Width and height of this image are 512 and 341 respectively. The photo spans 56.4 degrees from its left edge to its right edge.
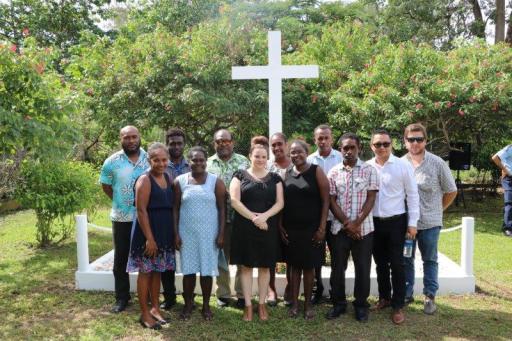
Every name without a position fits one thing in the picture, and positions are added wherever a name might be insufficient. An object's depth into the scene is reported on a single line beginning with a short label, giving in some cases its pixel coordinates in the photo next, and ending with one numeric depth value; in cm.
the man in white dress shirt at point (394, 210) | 402
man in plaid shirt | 396
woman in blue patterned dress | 405
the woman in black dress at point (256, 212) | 399
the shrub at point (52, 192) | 680
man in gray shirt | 422
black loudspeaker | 983
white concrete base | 484
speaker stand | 1043
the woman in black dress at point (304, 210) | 398
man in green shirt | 441
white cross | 579
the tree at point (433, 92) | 842
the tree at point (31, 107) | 462
